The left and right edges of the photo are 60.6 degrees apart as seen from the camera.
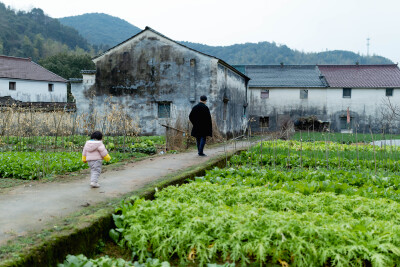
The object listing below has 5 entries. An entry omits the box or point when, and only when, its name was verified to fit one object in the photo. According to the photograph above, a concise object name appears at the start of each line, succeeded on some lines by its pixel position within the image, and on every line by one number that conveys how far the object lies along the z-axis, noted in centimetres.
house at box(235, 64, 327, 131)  3541
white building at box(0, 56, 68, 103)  4050
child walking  627
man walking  1106
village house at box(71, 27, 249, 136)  2058
